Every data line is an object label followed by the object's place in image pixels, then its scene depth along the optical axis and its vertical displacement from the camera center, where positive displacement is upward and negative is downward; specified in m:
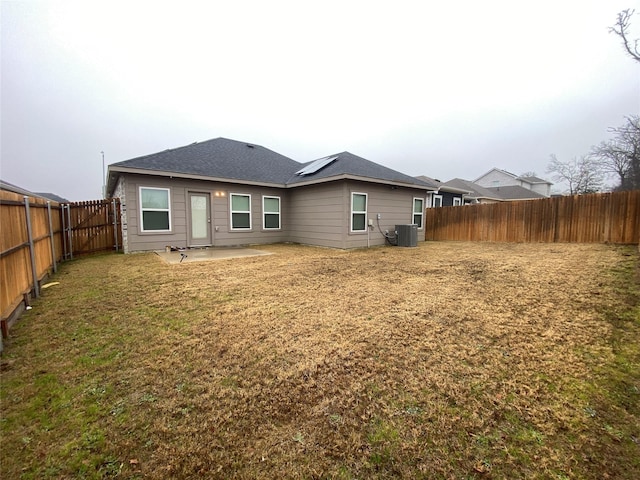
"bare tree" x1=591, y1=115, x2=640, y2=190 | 15.77 +4.99
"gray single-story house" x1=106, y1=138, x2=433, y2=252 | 8.42 +0.76
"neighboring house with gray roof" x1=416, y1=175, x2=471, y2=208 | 16.20 +1.48
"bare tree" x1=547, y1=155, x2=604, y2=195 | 27.55 +5.11
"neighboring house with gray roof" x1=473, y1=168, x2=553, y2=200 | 34.25 +5.00
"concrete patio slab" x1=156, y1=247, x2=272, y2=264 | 7.15 -1.02
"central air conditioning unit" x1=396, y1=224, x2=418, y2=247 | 10.22 -0.58
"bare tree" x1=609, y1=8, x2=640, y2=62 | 10.19 +7.35
